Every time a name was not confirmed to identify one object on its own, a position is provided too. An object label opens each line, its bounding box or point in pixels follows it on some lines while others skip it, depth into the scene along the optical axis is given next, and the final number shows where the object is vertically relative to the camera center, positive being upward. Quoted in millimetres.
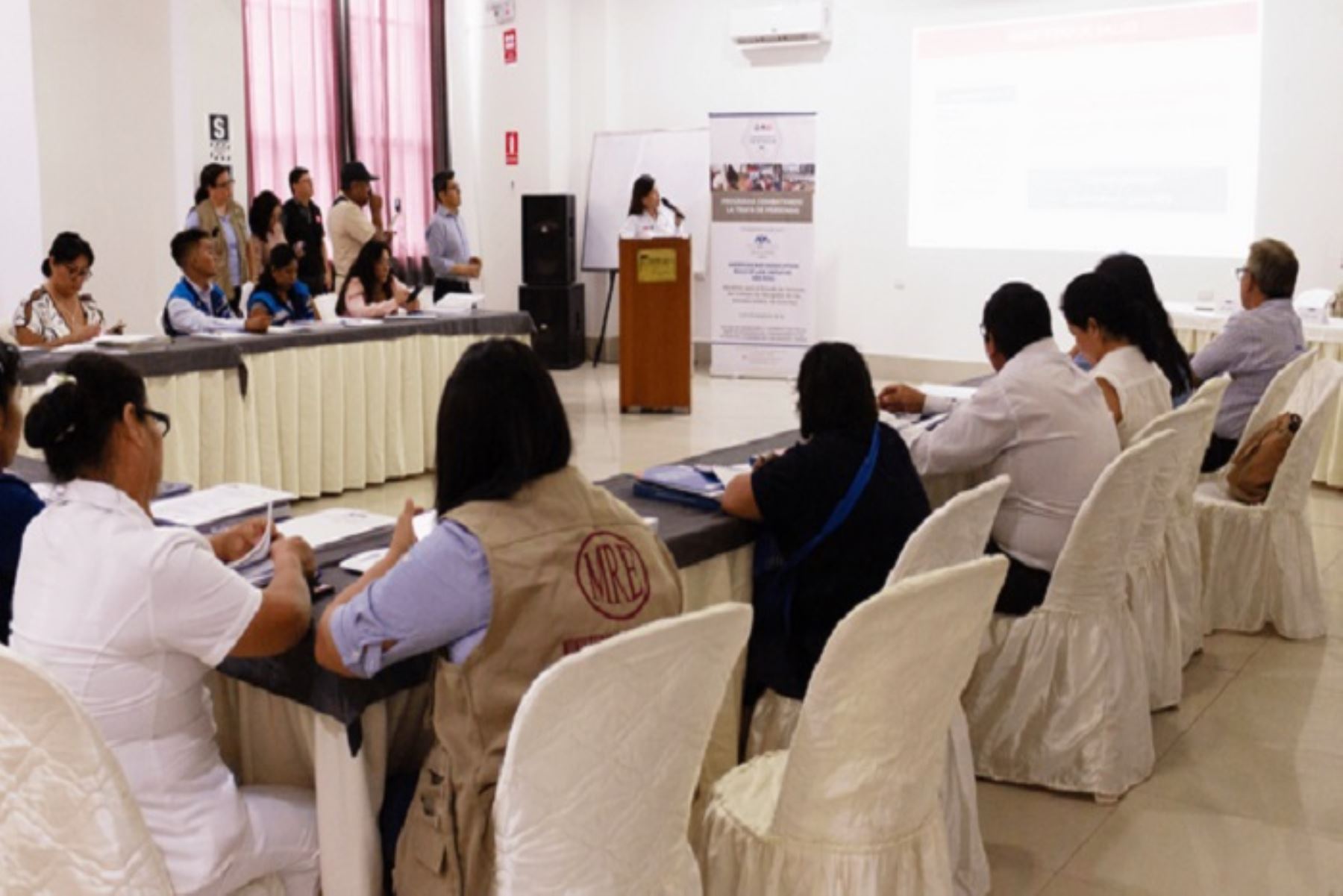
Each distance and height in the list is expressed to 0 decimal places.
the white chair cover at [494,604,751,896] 1614 -600
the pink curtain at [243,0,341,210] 9711 +1090
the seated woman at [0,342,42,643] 2277 -434
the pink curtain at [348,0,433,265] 10539 +1111
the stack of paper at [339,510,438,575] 2322 -511
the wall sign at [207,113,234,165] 9016 +698
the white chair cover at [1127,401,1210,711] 3521 -849
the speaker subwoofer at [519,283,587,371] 11195 -547
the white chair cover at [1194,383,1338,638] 4531 -982
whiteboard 11148 +559
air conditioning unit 10414 +1662
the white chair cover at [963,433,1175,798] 3318 -1029
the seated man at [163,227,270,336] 6137 -207
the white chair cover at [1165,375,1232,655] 4059 -887
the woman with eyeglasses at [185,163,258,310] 7930 +148
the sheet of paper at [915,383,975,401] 4195 -427
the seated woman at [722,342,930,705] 2650 -468
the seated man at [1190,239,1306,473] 5011 -343
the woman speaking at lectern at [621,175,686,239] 9523 +253
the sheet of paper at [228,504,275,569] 2281 -491
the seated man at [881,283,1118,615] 3408 -455
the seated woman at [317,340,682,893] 1870 -457
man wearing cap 8508 +200
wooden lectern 8586 -451
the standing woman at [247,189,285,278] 8383 +132
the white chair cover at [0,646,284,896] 1596 -644
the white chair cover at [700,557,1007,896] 1974 -765
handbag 4539 -673
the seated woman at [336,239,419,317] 7082 -191
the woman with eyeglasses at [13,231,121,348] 5695 -210
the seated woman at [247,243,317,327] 6598 -173
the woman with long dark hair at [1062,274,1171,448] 3869 -280
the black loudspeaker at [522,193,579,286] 11039 +78
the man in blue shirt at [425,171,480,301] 9336 +101
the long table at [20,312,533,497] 5582 -636
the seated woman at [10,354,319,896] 1838 -486
